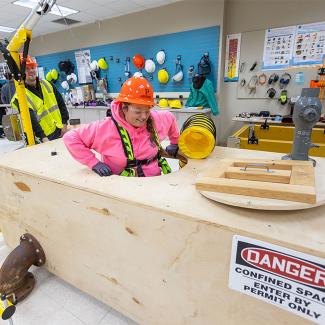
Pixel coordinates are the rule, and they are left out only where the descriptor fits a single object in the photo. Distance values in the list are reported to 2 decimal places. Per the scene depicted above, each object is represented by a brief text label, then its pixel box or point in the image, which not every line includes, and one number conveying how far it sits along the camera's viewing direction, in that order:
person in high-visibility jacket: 2.34
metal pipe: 1.32
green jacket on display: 4.41
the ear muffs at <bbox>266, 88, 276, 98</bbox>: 4.15
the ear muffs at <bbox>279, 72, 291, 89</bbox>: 4.01
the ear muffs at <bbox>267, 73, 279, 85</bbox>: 4.08
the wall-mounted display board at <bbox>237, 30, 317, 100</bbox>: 3.94
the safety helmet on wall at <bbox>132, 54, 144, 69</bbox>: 5.13
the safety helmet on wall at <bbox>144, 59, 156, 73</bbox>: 5.04
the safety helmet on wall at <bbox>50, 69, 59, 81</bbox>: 6.67
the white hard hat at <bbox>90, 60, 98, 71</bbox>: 5.83
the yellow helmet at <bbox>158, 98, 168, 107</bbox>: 4.93
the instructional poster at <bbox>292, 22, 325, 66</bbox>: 3.66
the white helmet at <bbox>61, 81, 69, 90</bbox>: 6.64
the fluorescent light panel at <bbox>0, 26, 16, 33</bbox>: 5.91
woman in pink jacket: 1.24
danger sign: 0.65
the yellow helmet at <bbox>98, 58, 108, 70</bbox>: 5.65
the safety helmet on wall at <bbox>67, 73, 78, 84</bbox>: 6.44
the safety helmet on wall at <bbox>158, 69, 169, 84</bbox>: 4.93
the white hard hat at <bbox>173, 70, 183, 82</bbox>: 4.78
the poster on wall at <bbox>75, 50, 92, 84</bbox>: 6.07
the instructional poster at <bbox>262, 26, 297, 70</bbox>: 3.88
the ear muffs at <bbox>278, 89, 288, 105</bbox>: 4.03
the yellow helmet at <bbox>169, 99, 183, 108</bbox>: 4.79
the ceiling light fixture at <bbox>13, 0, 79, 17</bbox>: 4.30
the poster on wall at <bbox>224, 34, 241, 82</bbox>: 4.28
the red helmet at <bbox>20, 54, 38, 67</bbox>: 2.18
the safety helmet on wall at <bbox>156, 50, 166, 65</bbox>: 4.84
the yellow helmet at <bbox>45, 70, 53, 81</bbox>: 6.74
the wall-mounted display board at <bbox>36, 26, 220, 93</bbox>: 4.43
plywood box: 0.75
